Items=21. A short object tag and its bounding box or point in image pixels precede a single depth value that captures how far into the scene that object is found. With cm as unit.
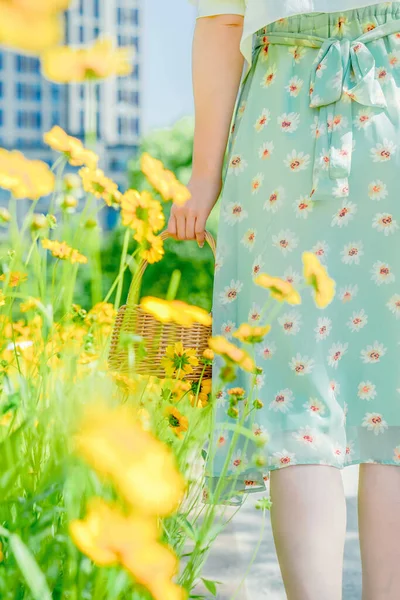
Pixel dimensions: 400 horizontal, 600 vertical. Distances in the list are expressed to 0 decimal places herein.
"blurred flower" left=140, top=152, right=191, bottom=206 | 205
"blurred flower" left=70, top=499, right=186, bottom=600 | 136
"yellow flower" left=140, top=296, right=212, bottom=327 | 178
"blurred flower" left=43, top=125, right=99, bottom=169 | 223
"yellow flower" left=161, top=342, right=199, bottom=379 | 213
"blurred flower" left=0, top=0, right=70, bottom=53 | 103
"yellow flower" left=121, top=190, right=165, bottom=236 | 211
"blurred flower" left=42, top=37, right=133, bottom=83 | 187
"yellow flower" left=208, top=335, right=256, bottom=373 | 172
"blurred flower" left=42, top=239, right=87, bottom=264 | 228
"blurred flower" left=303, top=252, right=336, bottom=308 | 175
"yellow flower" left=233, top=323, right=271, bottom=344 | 174
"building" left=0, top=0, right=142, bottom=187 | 8036
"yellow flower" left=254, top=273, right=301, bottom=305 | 173
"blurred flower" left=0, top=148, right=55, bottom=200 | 203
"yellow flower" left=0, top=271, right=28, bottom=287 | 225
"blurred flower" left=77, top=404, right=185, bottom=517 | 134
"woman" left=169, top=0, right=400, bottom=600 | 203
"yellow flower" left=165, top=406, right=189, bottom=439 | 211
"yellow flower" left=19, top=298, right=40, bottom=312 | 245
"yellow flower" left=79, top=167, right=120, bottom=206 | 228
